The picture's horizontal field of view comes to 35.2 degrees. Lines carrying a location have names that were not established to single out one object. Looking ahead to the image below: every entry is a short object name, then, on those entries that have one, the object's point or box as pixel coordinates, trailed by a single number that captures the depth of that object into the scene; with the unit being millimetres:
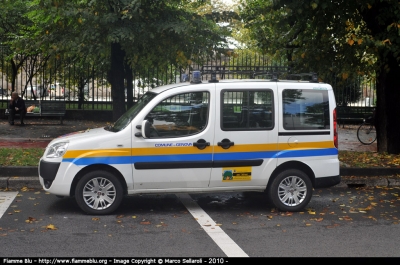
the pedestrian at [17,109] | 21062
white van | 8992
